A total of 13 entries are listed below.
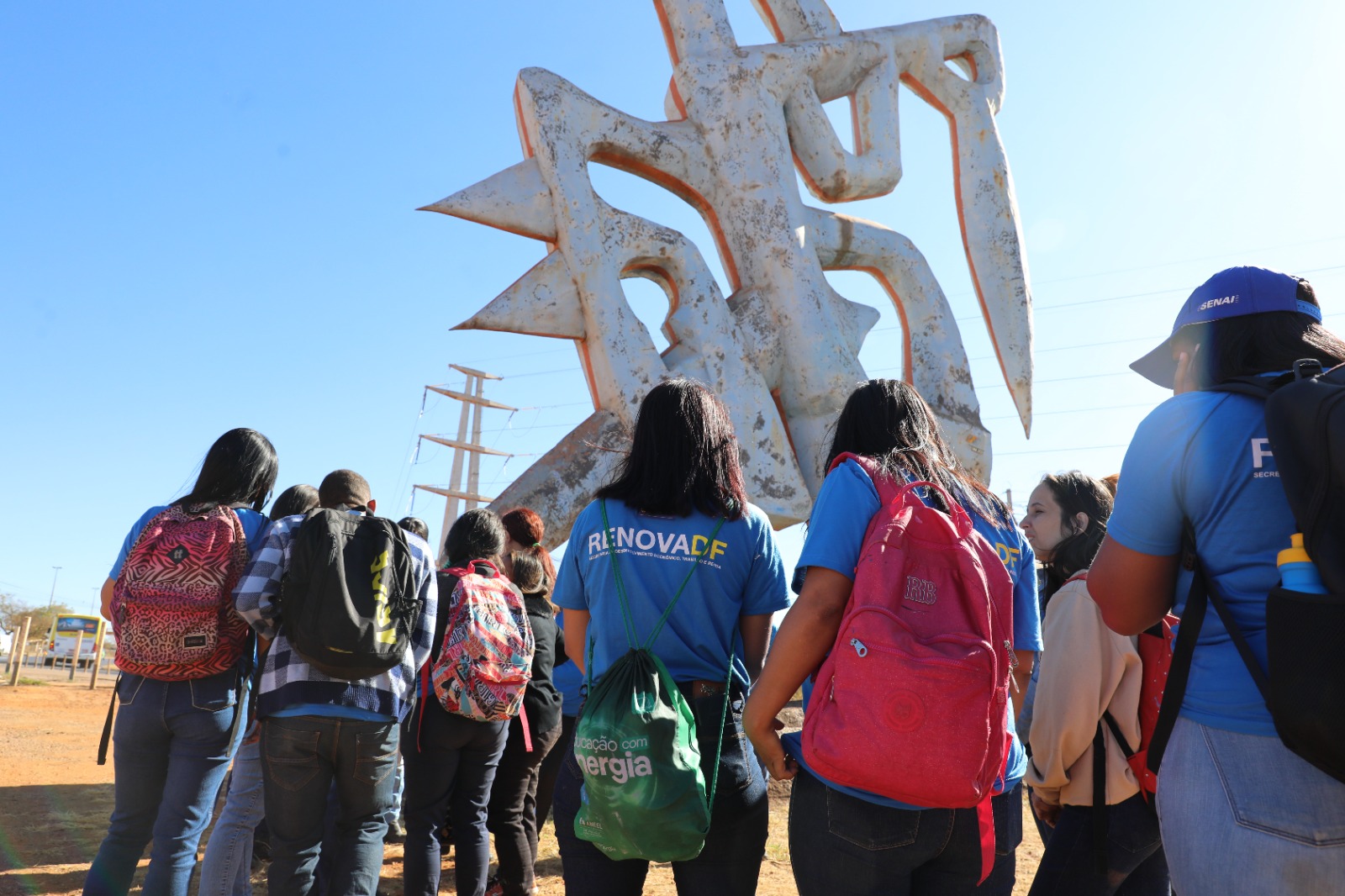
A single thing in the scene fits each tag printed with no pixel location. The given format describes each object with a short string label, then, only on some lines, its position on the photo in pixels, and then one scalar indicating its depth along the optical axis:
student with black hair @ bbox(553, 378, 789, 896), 2.15
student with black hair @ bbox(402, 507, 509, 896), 3.35
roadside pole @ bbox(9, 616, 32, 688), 17.12
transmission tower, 34.75
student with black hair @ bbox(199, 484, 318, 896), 3.04
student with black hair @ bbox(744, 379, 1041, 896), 1.81
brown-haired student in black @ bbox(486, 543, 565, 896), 3.95
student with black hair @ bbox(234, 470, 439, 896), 2.74
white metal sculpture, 6.68
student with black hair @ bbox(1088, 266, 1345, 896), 1.46
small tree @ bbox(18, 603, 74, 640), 42.56
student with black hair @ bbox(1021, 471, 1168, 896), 2.57
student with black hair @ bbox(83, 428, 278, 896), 2.80
